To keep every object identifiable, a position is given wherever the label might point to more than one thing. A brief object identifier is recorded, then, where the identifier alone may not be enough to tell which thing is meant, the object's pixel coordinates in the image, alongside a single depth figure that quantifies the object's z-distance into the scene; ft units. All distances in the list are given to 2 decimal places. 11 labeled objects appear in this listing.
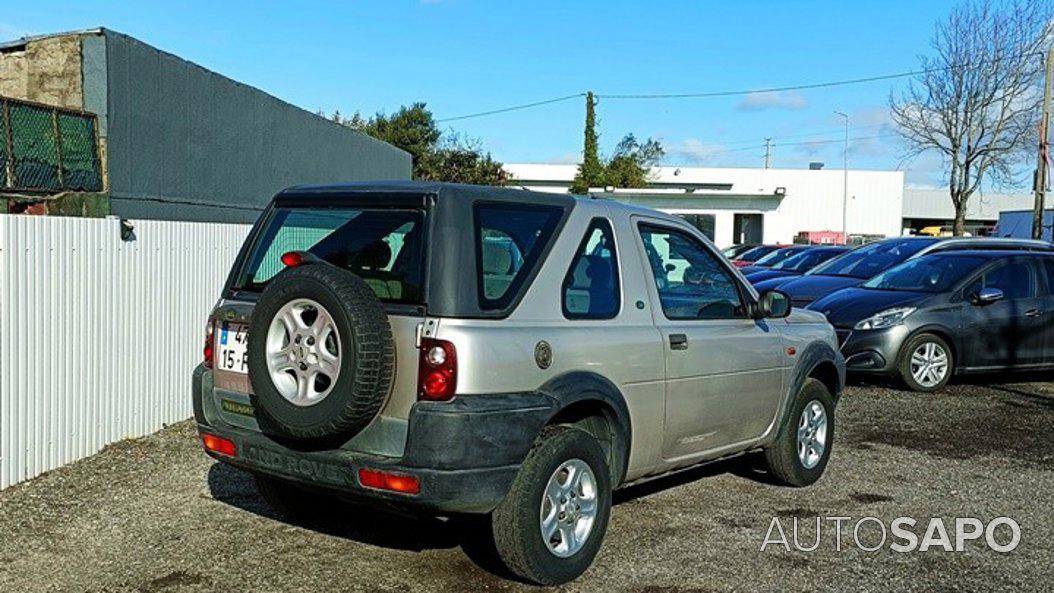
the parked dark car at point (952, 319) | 35.50
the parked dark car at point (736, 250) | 94.07
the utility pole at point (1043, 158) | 88.17
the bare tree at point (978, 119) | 112.27
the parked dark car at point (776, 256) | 71.97
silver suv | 13.91
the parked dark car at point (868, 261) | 44.45
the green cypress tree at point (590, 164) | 165.05
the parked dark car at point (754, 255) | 83.61
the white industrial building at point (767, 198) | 150.20
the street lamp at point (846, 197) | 171.13
